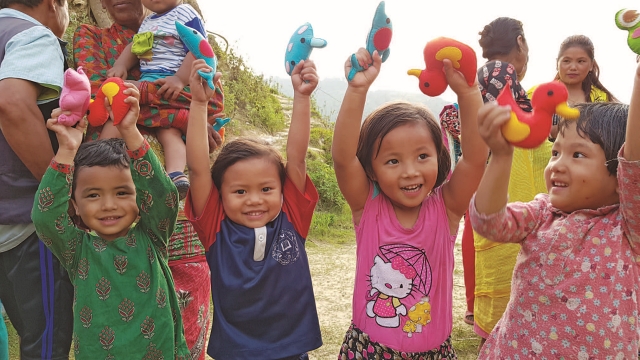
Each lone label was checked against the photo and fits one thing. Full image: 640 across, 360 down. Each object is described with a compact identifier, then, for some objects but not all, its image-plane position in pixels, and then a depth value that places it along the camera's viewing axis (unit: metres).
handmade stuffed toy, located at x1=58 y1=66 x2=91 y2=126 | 1.69
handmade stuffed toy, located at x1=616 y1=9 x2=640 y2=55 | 1.39
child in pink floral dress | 1.51
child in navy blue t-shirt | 1.83
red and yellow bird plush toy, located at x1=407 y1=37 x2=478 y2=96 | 1.59
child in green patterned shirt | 1.77
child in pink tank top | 1.74
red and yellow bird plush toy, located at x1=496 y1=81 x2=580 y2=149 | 1.35
